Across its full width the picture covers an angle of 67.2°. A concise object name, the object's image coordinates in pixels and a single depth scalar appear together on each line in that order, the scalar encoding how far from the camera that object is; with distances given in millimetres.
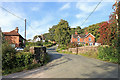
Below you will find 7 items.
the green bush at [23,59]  8383
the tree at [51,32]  79906
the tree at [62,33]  45094
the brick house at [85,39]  43725
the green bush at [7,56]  7766
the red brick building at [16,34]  31956
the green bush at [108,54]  9719
